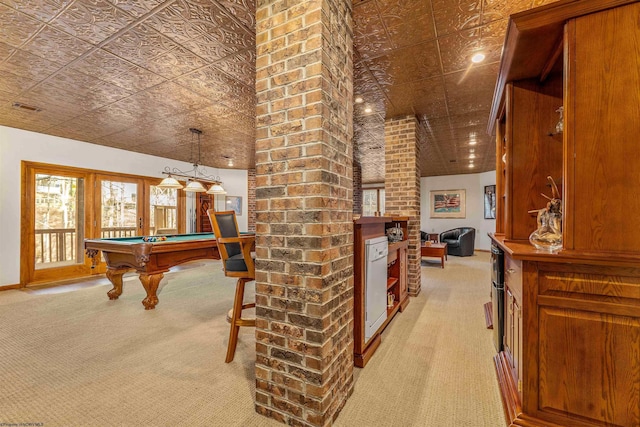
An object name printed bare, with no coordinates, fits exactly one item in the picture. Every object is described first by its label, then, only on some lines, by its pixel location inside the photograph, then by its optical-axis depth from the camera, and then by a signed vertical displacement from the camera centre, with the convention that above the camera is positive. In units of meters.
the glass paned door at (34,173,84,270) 4.98 -0.13
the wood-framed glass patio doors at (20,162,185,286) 4.72 -0.01
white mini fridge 2.15 -0.62
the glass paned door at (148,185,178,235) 6.66 +0.08
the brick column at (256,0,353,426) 1.40 +0.01
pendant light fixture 4.71 +1.02
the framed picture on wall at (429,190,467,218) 9.46 +0.33
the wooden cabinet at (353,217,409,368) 2.05 -0.60
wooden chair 2.15 -0.45
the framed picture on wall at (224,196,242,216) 8.48 +0.32
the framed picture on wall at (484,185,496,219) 8.62 +0.35
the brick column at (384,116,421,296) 3.87 +0.49
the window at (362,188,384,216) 11.19 +0.53
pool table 3.12 -0.54
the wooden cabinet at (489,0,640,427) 1.19 -0.20
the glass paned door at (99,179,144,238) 5.75 +0.10
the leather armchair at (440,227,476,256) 7.79 -0.91
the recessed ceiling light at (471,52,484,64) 2.43 +1.42
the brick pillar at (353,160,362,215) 8.14 +0.78
